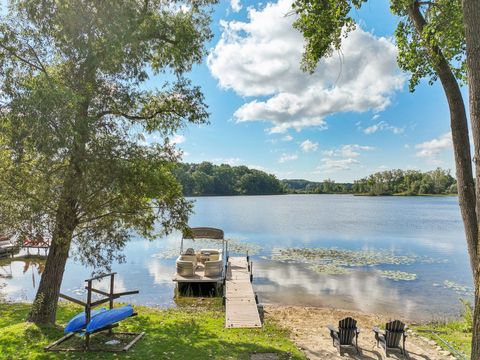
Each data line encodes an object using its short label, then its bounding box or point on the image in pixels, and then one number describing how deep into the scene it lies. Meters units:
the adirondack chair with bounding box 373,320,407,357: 8.66
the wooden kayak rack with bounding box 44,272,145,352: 6.95
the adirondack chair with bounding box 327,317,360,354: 8.84
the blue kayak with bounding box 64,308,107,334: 7.14
